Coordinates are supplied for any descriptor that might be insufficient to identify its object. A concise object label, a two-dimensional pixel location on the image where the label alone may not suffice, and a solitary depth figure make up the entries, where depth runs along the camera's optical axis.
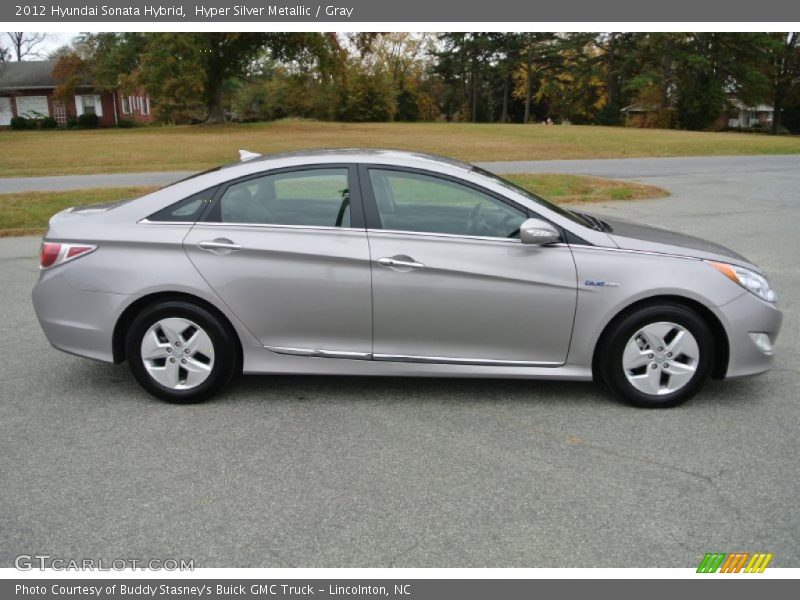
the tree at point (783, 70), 66.50
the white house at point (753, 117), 87.27
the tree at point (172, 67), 42.41
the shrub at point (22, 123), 58.56
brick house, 61.44
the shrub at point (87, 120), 60.94
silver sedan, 4.54
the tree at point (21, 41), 74.99
